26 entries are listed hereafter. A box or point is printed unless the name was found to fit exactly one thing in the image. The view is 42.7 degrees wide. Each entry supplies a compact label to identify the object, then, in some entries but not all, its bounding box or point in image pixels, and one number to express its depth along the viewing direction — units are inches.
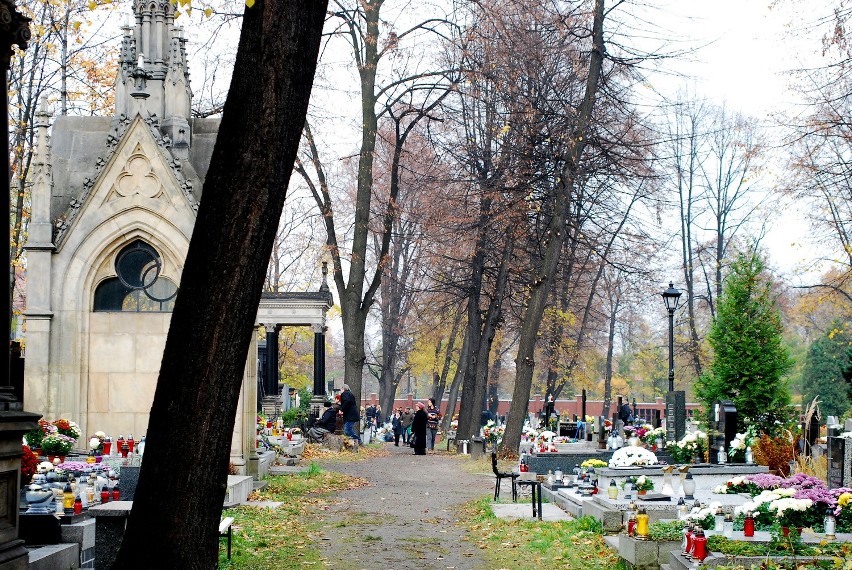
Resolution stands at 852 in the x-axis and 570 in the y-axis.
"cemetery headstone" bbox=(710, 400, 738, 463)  758.5
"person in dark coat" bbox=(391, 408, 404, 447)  1711.4
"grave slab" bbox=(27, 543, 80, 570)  354.9
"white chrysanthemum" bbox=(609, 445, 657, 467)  656.4
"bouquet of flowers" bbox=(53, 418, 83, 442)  632.4
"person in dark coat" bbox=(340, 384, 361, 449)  1263.5
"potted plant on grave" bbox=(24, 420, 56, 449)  601.9
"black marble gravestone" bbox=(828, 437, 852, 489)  567.5
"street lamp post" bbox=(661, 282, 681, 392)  1066.1
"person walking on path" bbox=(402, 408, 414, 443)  1834.4
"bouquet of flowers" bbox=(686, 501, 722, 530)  414.9
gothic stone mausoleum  682.8
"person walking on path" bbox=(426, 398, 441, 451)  1574.8
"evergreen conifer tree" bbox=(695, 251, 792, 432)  919.0
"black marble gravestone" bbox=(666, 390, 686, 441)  911.7
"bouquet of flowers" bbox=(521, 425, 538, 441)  1069.3
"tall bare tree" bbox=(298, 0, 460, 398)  1251.2
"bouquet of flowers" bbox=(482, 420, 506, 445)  1255.2
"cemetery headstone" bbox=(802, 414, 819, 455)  831.4
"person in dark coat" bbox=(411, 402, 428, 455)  1339.8
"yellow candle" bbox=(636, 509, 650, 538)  421.4
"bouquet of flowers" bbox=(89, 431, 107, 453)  631.2
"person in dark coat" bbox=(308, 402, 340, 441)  1247.5
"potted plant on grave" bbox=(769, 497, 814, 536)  398.0
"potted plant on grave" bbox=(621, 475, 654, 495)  533.9
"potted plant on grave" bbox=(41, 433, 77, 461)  594.9
